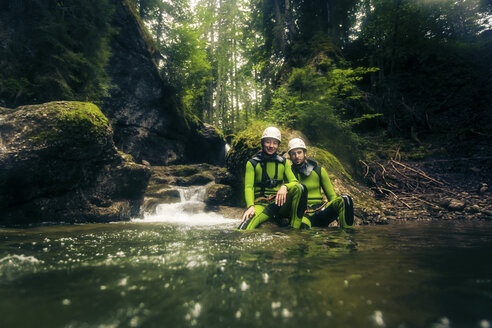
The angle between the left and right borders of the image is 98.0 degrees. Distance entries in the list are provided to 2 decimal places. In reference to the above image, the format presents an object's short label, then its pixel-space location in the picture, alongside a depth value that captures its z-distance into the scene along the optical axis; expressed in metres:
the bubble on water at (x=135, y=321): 0.95
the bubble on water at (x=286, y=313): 1.03
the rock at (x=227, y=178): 9.26
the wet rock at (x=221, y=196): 9.21
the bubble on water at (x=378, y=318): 0.96
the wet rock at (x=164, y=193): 10.08
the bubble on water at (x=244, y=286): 1.34
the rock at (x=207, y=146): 21.64
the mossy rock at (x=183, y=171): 15.65
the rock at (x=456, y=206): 6.00
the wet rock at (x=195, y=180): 14.03
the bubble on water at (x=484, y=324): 0.94
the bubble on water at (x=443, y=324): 0.93
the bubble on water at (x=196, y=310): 1.05
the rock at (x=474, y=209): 5.73
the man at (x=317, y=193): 4.27
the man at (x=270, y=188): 4.05
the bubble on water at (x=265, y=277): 1.47
